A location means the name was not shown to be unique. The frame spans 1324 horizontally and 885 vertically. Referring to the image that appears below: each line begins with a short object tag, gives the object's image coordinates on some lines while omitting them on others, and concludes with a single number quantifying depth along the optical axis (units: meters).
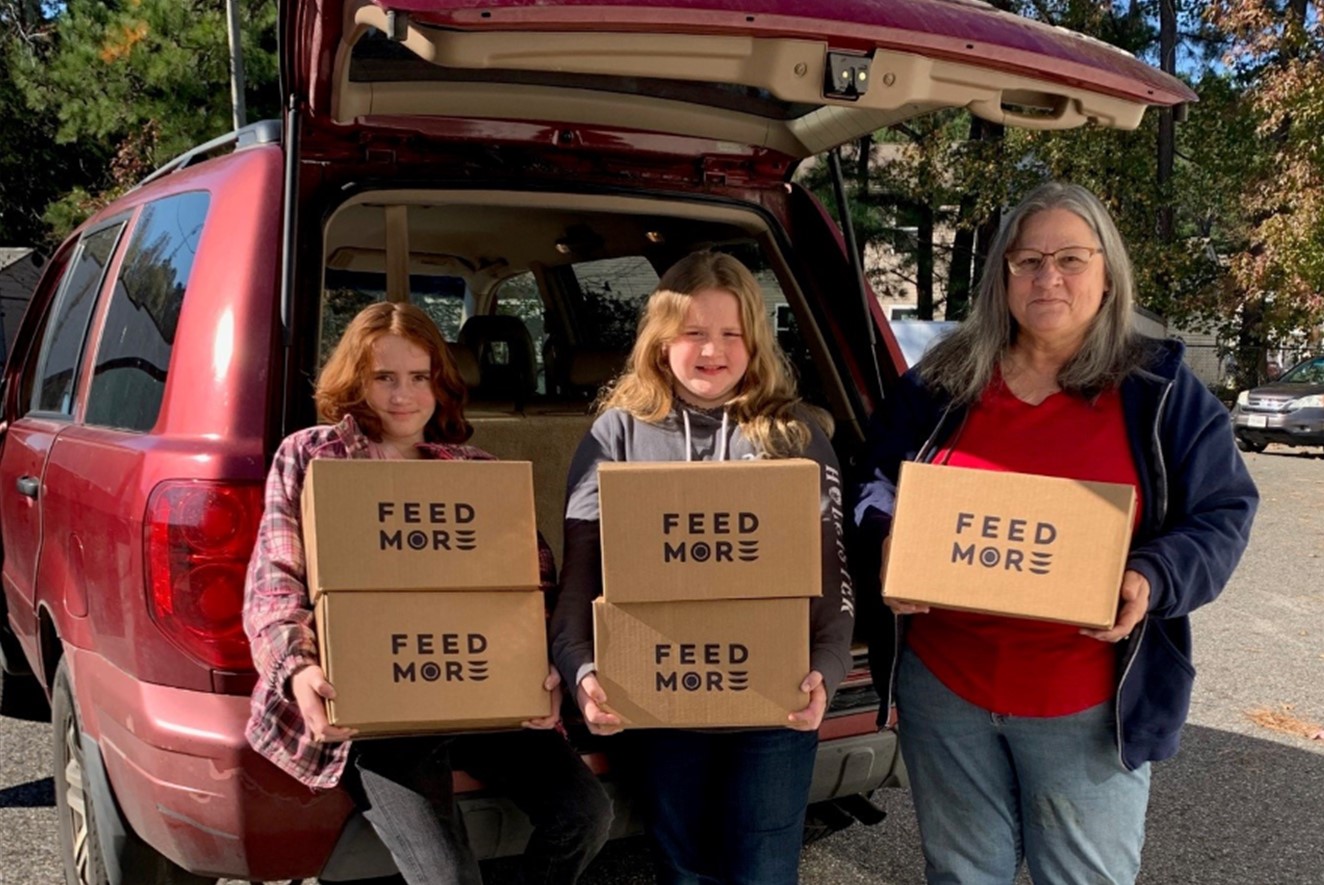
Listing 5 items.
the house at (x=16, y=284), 12.22
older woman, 1.90
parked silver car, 14.30
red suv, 1.96
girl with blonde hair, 2.07
